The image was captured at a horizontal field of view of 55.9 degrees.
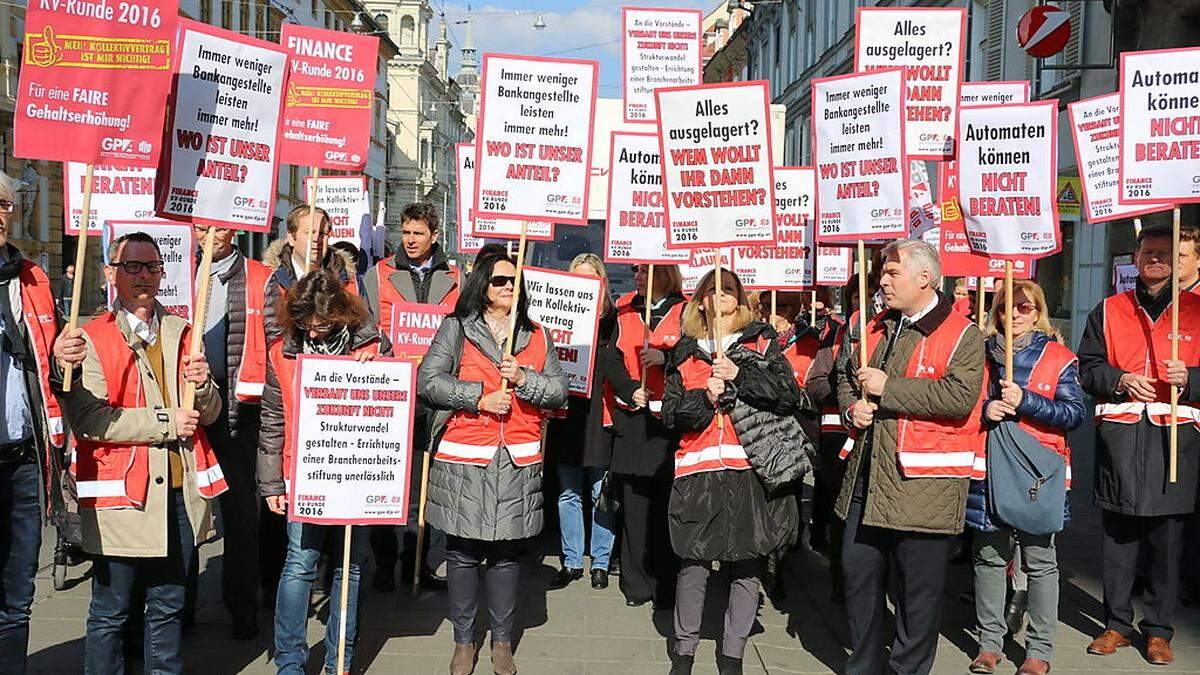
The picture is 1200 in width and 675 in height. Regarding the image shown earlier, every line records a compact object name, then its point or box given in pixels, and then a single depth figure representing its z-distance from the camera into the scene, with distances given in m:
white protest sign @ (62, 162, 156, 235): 7.37
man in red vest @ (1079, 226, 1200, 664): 5.89
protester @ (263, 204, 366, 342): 6.14
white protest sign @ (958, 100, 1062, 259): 5.73
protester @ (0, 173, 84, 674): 4.18
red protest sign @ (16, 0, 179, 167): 4.34
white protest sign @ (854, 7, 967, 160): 7.56
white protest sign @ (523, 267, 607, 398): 6.58
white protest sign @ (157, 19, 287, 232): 4.78
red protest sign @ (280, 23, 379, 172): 7.45
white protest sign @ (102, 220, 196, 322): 6.31
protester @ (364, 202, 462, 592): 7.35
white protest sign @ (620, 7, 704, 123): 10.05
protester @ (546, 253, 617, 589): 7.00
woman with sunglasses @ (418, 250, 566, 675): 5.19
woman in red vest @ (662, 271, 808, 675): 5.19
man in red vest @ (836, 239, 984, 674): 4.80
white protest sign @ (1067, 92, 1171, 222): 6.82
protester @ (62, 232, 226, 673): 4.34
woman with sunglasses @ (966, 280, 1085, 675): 5.39
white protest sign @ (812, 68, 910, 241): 5.50
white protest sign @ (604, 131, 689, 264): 7.28
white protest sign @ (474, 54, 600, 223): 5.91
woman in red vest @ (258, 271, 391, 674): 4.82
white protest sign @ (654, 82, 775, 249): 5.62
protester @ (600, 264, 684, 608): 6.55
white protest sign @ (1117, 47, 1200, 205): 5.96
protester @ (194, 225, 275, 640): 5.66
